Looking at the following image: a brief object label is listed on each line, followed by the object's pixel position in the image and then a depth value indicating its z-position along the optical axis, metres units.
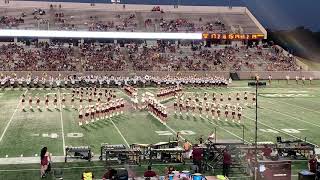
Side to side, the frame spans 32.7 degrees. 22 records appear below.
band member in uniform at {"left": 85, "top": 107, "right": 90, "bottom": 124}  25.50
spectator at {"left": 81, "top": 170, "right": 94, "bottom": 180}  12.91
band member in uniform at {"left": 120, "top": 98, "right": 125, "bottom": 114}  28.28
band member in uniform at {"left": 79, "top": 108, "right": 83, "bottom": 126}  24.78
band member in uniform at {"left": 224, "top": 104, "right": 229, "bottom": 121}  26.94
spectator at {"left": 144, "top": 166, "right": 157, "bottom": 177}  13.16
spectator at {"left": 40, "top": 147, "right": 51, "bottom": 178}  14.89
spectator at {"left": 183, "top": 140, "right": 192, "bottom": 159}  17.34
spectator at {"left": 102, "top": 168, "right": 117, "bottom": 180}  12.10
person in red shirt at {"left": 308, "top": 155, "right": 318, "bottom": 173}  14.48
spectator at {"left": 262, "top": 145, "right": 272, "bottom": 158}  16.05
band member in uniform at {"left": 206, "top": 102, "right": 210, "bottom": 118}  28.94
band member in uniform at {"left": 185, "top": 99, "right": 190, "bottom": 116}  29.59
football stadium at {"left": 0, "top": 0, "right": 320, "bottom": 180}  16.64
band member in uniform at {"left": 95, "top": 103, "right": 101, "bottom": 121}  26.16
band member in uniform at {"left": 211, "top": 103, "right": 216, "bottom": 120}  28.33
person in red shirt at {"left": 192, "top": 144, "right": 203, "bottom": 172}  15.80
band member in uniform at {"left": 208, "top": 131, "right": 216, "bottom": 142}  18.22
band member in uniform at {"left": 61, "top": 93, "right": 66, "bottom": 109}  32.22
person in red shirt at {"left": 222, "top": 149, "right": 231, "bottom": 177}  15.16
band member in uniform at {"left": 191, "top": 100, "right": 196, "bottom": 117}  29.41
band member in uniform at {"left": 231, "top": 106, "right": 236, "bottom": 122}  27.05
